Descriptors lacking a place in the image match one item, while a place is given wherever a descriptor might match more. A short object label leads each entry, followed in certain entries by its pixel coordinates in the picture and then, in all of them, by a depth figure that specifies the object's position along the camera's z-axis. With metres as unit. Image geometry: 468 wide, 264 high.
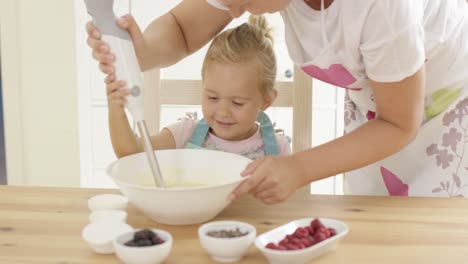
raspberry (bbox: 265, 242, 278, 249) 1.63
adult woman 1.84
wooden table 1.66
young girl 2.37
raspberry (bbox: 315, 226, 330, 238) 1.66
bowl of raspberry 1.61
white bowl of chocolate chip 1.62
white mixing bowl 1.72
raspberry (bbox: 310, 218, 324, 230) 1.68
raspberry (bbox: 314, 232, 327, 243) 1.65
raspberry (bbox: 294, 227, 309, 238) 1.65
